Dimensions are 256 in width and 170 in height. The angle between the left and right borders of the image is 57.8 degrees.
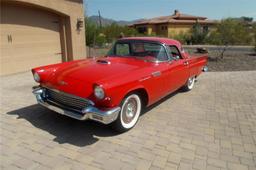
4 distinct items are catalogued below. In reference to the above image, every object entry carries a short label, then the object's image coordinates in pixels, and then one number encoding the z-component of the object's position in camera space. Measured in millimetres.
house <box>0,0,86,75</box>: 7709
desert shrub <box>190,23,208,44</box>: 30094
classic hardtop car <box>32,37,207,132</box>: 3346
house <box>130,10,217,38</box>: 42281
